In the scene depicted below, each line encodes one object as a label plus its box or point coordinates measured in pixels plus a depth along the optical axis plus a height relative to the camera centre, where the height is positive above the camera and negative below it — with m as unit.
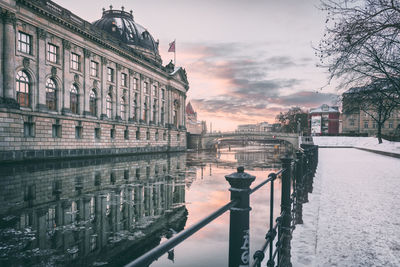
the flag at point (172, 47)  50.88 +15.93
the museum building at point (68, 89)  22.86 +4.95
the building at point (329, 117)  90.31 +5.29
